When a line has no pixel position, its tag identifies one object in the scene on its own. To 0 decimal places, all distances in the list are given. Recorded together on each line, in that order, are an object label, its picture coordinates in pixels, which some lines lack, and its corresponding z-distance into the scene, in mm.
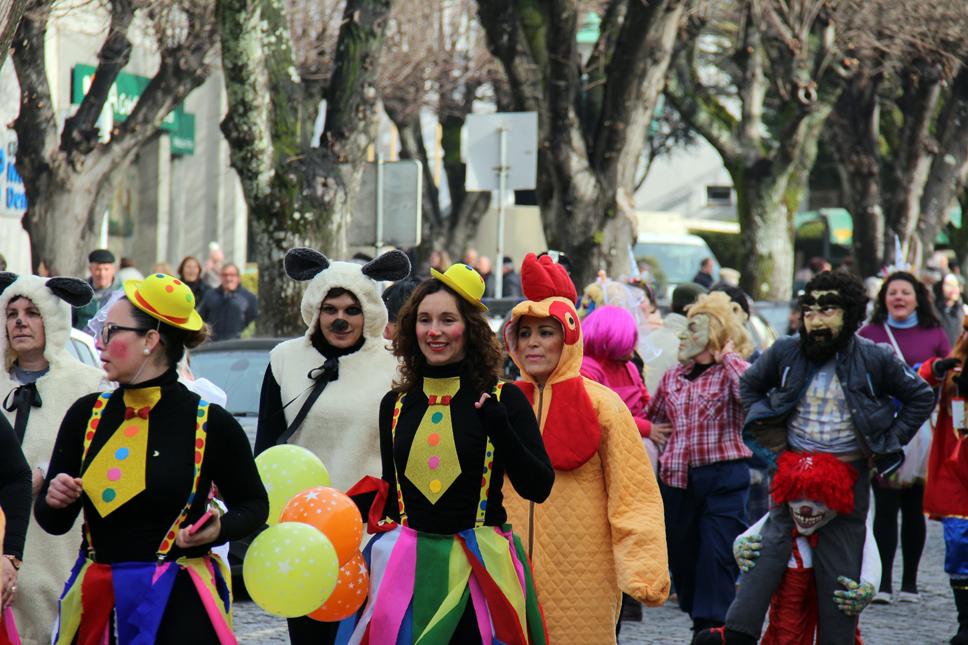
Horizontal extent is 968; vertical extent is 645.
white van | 56437
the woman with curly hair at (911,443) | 19609
